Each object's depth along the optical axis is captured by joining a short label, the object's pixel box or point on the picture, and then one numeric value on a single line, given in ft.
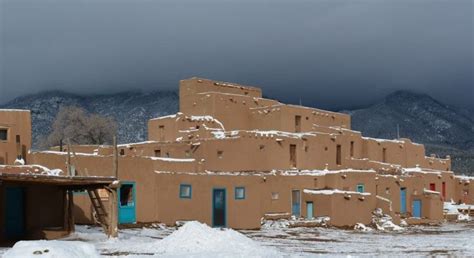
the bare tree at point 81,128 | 276.21
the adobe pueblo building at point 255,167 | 119.55
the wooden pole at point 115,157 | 95.50
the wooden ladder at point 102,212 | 94.58
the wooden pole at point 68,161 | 102.69
